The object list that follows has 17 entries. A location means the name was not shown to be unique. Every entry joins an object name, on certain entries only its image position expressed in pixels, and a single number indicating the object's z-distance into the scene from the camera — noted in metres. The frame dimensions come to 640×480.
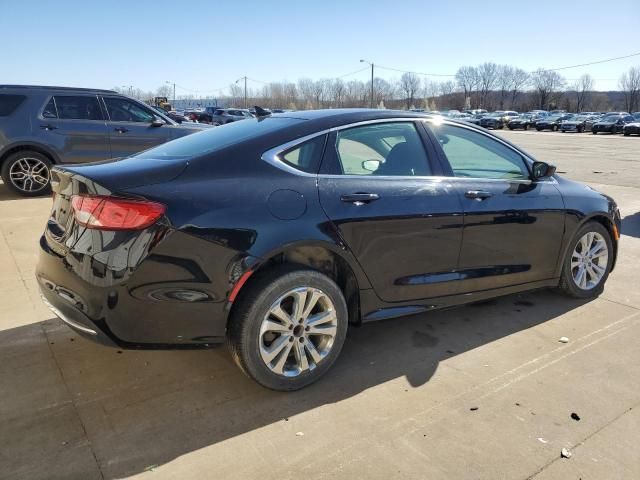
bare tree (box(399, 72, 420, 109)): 131.50
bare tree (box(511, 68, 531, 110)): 119.96
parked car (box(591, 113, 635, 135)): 41.66
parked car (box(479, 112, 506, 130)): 52.91
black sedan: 2.59
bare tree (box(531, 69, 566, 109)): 107.31
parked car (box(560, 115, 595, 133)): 46.22
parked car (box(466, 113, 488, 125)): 54.26
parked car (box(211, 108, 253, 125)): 33.97
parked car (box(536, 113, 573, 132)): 49.38
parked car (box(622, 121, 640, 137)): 39.41
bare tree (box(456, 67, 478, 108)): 129.62
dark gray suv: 8.43
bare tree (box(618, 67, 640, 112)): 96.41
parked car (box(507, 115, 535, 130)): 52.12
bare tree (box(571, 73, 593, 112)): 105.25
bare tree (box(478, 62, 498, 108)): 126.56
